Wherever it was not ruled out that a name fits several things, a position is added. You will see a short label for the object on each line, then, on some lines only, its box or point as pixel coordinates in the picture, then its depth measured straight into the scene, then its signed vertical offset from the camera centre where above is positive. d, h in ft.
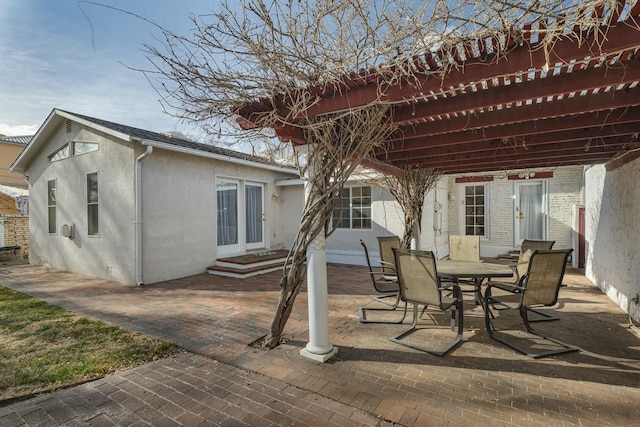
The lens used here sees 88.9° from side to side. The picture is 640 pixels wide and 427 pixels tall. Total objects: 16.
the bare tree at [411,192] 24.68 +1.35
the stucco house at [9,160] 63.31 +10.45
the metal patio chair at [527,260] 15.11 -2.81
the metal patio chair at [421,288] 11.98 -3.00
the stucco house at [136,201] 23.63 +0.95
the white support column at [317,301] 11.18 -3.11
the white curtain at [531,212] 34.32 -0.36
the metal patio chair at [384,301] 15.06 -4.59
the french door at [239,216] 29.81 -0.46
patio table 13.78 -2.83
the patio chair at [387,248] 18.51 -2.20
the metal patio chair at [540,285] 12.27 -2.99
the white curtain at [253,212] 32.66 -0.11
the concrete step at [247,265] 26.26 -4.62
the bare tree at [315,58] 7.68 +4.13
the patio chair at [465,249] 21.11 -2.61
